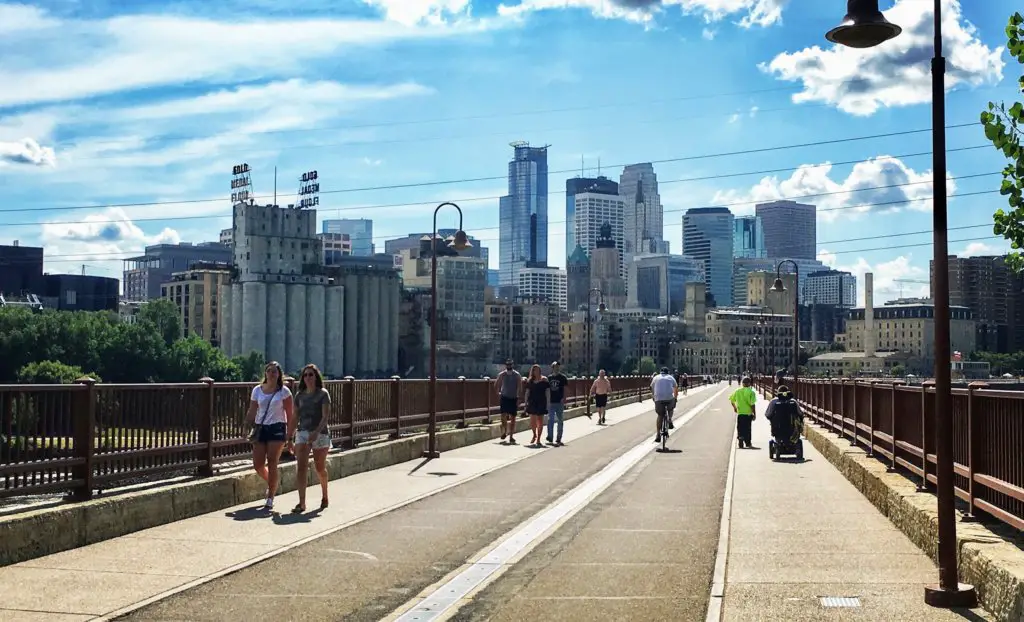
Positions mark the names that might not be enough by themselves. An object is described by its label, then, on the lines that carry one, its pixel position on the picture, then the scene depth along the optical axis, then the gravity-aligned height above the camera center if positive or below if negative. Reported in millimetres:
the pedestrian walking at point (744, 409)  26927 -1257
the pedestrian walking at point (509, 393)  27578 -883
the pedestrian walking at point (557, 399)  28438 -1076
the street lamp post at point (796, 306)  47766 +2321
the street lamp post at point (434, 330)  23234 +588
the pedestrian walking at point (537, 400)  27594 -1051
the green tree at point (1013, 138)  9711 +1876
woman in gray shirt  14719 -785
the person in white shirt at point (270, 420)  14125 -773
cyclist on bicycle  26250 -857
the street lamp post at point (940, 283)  8703 +576
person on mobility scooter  23219 -1456
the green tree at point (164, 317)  158375 +5610
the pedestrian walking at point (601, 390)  37969 -1131
